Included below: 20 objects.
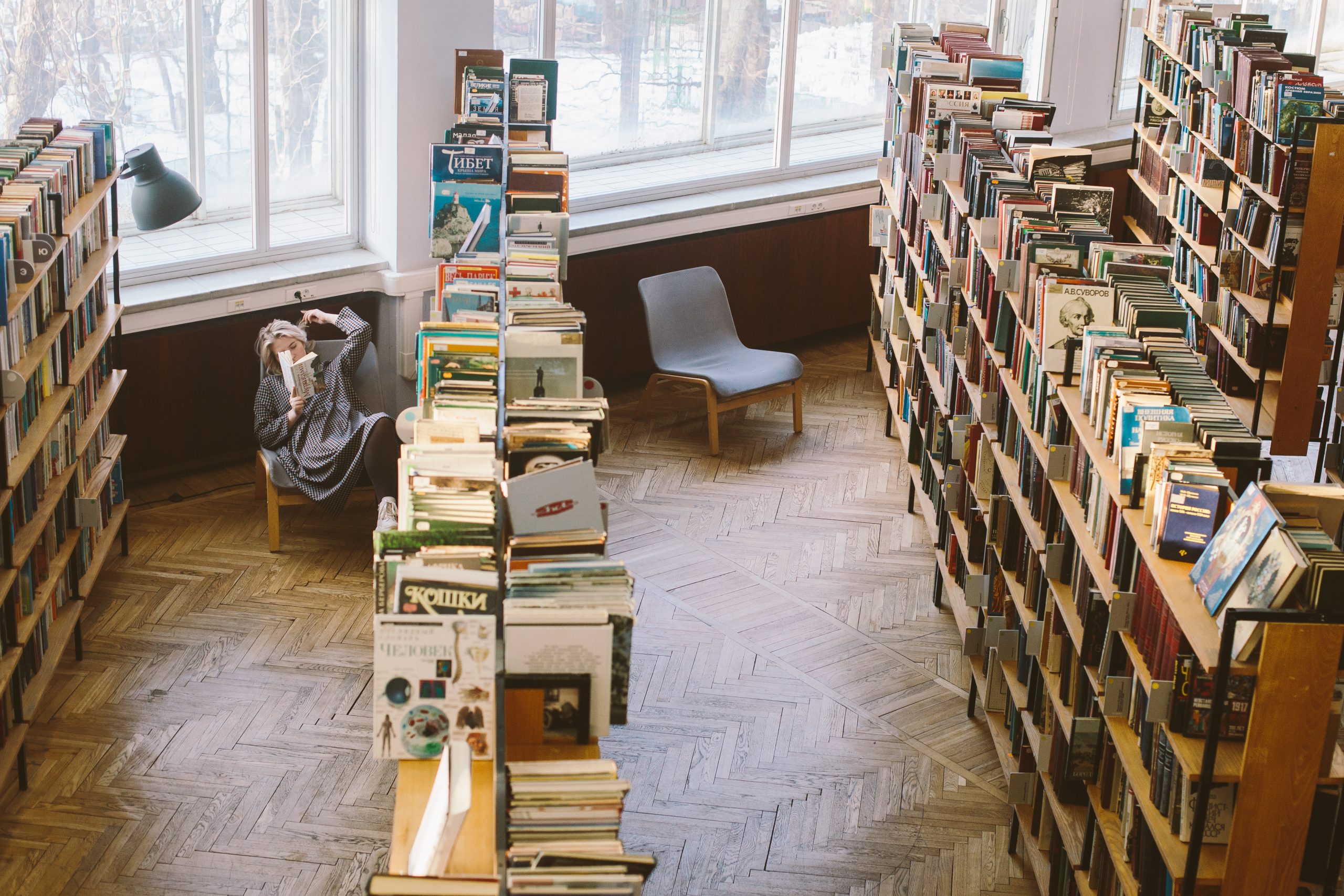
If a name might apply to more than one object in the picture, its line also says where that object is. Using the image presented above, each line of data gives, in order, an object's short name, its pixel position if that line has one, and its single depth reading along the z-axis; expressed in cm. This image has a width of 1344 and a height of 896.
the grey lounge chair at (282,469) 695
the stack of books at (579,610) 341
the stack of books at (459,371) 430
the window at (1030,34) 1108
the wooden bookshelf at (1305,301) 743
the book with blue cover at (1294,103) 764
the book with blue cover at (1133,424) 398
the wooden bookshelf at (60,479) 509
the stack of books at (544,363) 470
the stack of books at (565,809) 305
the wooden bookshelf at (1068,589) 350
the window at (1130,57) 1132
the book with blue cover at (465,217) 561
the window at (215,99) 700
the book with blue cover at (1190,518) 366
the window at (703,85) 902
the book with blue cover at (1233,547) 335
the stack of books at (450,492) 357
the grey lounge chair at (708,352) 831
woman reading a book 671
